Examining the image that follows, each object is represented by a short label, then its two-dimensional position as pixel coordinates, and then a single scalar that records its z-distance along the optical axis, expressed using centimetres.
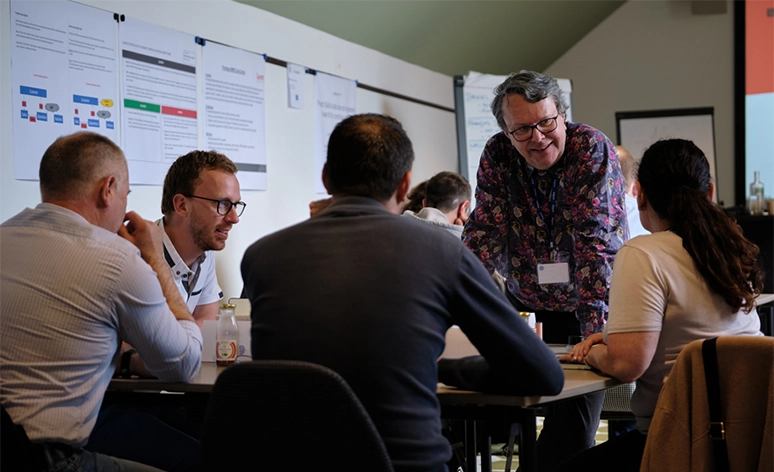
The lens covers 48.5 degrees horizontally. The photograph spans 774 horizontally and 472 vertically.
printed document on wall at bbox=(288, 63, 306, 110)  496
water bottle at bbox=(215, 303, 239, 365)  232
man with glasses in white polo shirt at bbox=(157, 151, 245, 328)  282
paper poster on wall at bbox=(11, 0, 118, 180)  333
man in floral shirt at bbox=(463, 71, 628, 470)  258
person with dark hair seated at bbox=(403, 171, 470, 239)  449
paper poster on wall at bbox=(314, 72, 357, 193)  520
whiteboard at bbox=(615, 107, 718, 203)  766
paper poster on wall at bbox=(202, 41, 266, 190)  438
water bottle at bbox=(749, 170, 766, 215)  707
